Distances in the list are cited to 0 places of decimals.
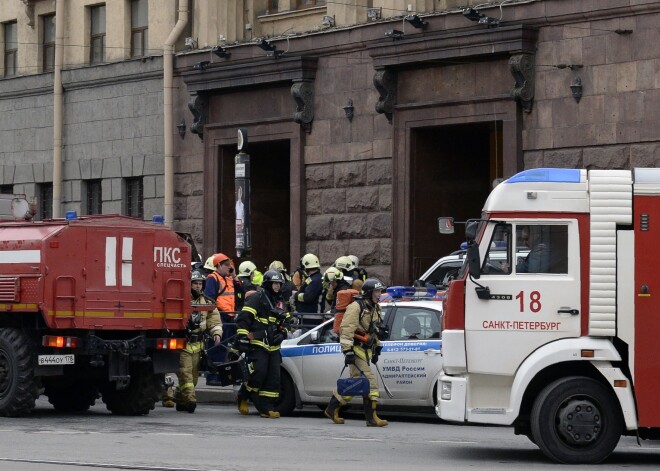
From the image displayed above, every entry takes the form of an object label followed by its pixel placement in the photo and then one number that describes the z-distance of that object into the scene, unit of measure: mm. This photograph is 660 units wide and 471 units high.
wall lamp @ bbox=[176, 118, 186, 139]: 34719
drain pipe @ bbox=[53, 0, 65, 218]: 37406
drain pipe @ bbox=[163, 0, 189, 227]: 34469
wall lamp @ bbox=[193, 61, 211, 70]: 33594
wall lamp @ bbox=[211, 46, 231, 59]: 33219
